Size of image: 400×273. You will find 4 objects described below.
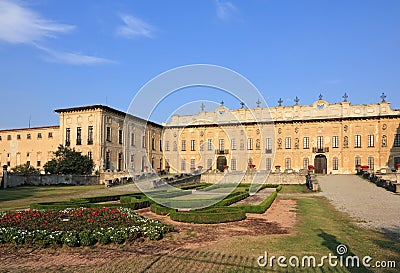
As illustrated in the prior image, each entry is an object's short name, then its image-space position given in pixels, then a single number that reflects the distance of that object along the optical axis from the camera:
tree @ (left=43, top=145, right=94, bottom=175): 32.28
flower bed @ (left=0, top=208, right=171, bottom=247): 7.31
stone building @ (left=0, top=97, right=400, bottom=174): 38.59
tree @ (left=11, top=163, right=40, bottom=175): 32.09
